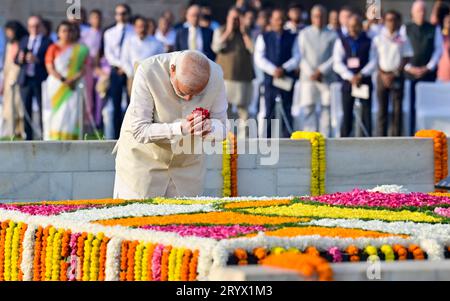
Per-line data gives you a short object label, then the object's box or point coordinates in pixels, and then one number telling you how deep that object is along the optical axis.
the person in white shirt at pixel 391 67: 19.86
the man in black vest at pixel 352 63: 19.38
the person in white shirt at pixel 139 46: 18.97
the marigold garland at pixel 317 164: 14.63
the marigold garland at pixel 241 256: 6.60
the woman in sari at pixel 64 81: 18.98
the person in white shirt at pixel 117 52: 19.14
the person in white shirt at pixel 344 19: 19.53
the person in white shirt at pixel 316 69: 19.47
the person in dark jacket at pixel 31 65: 19.03
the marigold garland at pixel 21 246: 8.41
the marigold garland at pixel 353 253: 6.90
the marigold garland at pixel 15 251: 8.47
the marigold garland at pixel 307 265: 6.04
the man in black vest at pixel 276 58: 19.25
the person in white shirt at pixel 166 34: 19.25
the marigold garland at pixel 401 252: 7.01
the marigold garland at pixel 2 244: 8.71
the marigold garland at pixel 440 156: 15.23
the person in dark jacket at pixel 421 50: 20.25
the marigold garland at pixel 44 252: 8.14
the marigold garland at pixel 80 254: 7.75
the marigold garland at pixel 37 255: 8.21
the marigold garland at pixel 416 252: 7.03
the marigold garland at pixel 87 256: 7.67
